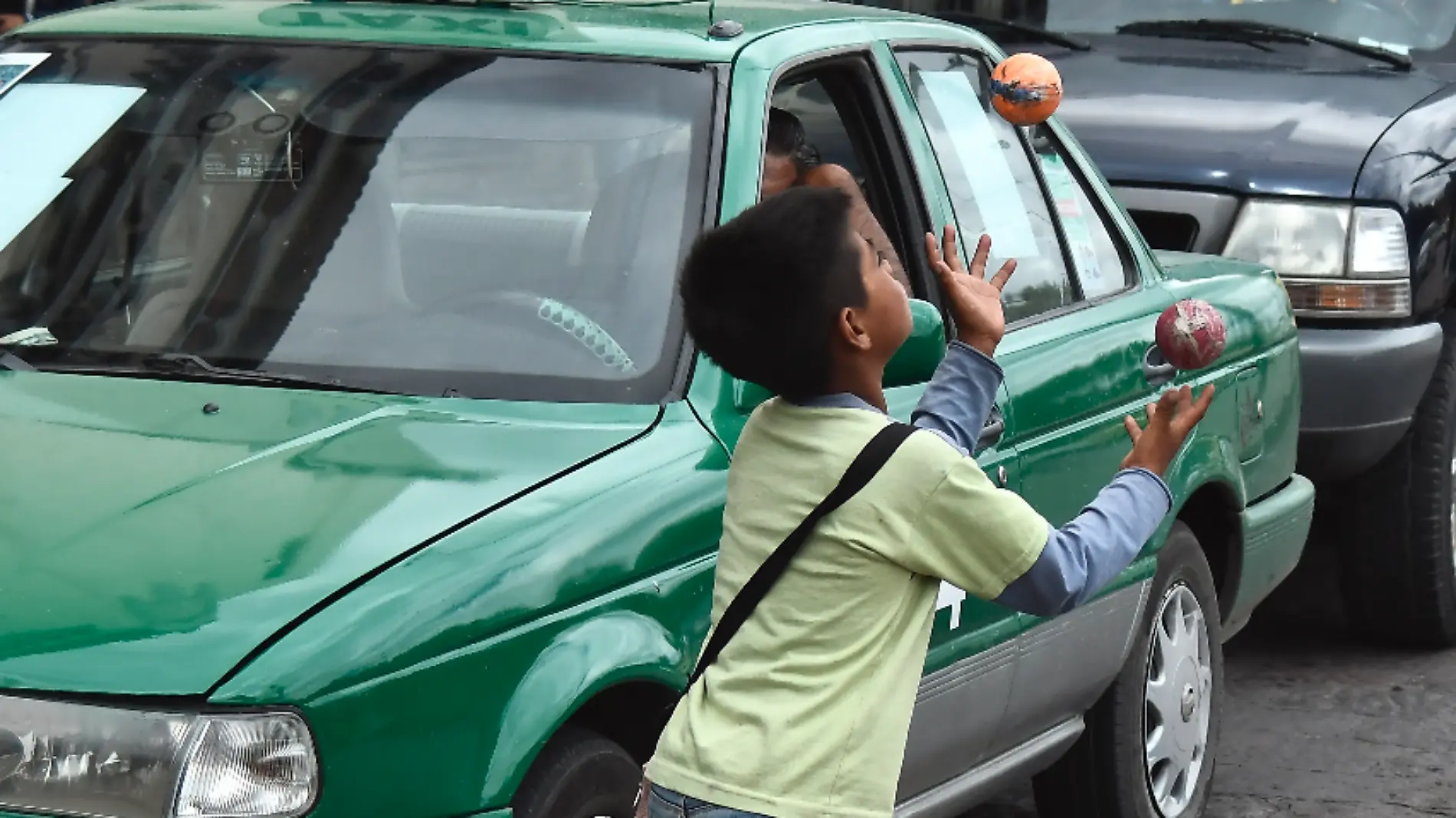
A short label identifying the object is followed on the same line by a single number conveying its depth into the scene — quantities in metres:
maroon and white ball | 6.36
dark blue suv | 11.40
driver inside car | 7.09
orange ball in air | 7.70
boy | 4.74
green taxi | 5.01
